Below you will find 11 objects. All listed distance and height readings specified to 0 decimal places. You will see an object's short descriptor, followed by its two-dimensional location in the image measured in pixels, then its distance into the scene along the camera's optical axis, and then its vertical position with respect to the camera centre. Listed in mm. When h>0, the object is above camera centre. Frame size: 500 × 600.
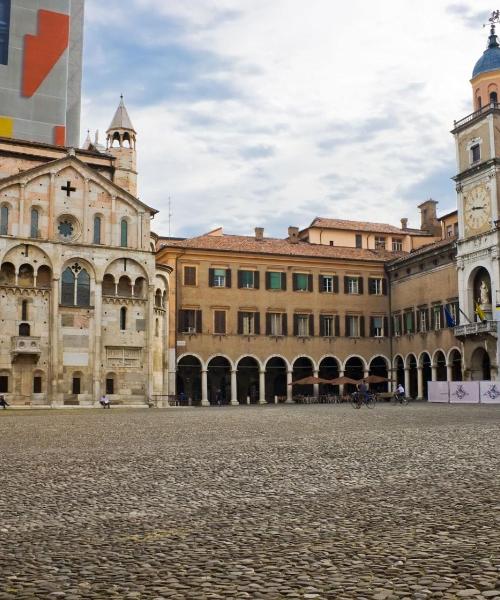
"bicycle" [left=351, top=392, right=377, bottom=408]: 35781 -374
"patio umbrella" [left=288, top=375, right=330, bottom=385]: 52100 +729
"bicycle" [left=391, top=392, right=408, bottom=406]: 42969 -478
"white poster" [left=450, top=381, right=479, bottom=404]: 40416 -136
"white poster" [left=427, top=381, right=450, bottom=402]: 42969 -117
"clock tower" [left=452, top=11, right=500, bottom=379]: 47844 +10298
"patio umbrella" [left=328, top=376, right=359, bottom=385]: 51906 +700
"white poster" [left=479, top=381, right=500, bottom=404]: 39688 -97
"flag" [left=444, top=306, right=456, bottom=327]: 49000 +4492
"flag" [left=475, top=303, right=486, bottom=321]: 47688 +4722
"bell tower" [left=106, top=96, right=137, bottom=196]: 52300 +16663
